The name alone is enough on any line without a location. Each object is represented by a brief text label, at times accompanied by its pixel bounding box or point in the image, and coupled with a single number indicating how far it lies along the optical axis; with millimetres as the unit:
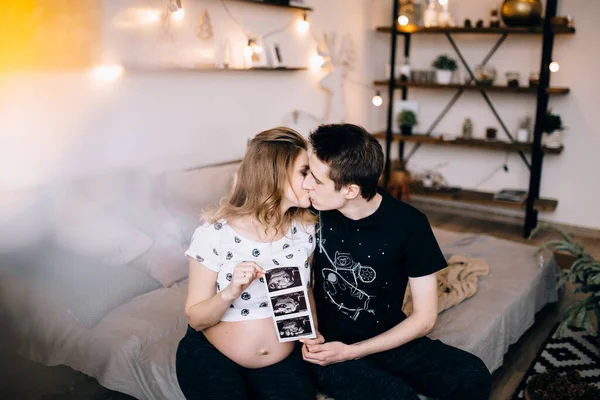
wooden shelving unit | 3980
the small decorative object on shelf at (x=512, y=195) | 4300
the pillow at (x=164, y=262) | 2352
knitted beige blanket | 2238
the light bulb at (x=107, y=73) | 2613
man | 1534
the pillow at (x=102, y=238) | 2199
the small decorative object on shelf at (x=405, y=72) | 4660
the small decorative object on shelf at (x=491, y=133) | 4496
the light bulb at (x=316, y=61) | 4125
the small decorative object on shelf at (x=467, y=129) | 4617
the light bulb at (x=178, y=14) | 2949
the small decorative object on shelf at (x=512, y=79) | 4231
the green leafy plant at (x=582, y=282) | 2338
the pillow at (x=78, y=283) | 2047
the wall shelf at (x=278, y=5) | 3387
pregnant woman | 1515
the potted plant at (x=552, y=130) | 4070
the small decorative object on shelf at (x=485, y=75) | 4340
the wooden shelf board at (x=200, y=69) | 2848
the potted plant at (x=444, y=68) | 4488
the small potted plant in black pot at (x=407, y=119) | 4738
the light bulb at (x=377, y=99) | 4602
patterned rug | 2301
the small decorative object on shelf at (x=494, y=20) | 4230
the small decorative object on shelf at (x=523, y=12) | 3955
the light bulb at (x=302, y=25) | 3933
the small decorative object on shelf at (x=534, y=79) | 4109
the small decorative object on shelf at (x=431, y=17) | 4469
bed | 1874
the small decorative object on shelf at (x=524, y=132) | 4309
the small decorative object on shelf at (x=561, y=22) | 3890
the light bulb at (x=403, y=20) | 4461
